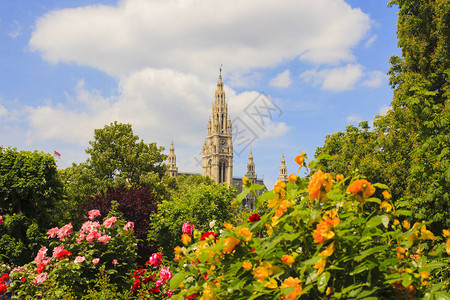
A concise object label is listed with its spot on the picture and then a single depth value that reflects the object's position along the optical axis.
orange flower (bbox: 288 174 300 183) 3.30
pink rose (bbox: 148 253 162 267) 7.25
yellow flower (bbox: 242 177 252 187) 3.23
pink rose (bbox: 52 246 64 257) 8.93
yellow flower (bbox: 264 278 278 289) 2.80
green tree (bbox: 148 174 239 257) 19.20
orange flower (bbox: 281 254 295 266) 2.77
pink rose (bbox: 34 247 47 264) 9.12
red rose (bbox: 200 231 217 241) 4.16
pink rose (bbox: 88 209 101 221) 10.18
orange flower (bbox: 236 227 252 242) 3.16
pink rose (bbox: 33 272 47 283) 8.43
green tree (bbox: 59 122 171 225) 31.80
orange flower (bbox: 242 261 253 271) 2.98
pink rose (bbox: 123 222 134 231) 10.09
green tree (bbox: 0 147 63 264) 16.86
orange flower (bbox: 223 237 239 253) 3.10
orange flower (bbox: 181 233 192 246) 3.80
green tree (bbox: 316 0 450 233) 17.78
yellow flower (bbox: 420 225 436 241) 3.10
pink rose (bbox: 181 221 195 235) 5.03
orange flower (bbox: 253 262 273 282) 2.87
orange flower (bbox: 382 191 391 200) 3.16
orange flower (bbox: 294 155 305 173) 3.40
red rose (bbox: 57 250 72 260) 8.59
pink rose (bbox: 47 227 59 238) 9.70
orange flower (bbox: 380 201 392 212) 3.11
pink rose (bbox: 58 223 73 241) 9.45
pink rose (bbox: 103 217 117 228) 9.85
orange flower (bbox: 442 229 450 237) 3.27
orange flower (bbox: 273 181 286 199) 3.22
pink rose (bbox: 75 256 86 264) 8.69
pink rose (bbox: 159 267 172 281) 6.88
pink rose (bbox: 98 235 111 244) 9.29
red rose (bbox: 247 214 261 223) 4.24
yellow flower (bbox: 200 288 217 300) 3.15
